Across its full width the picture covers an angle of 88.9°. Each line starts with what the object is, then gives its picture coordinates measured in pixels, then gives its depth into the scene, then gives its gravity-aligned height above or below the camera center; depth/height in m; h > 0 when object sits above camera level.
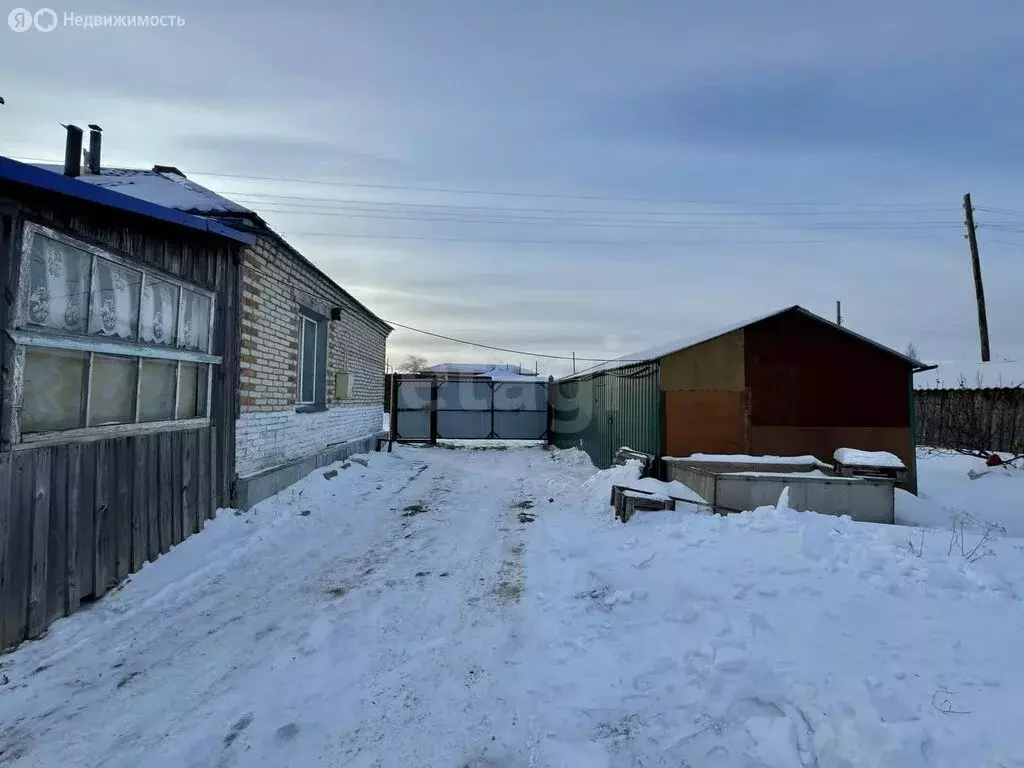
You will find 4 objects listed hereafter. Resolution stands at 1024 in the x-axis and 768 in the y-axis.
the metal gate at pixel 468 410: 18.11 -0.07
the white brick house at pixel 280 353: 6.27 +0.84
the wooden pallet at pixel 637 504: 6.52 -1.17
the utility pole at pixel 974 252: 18.44 +5.71
